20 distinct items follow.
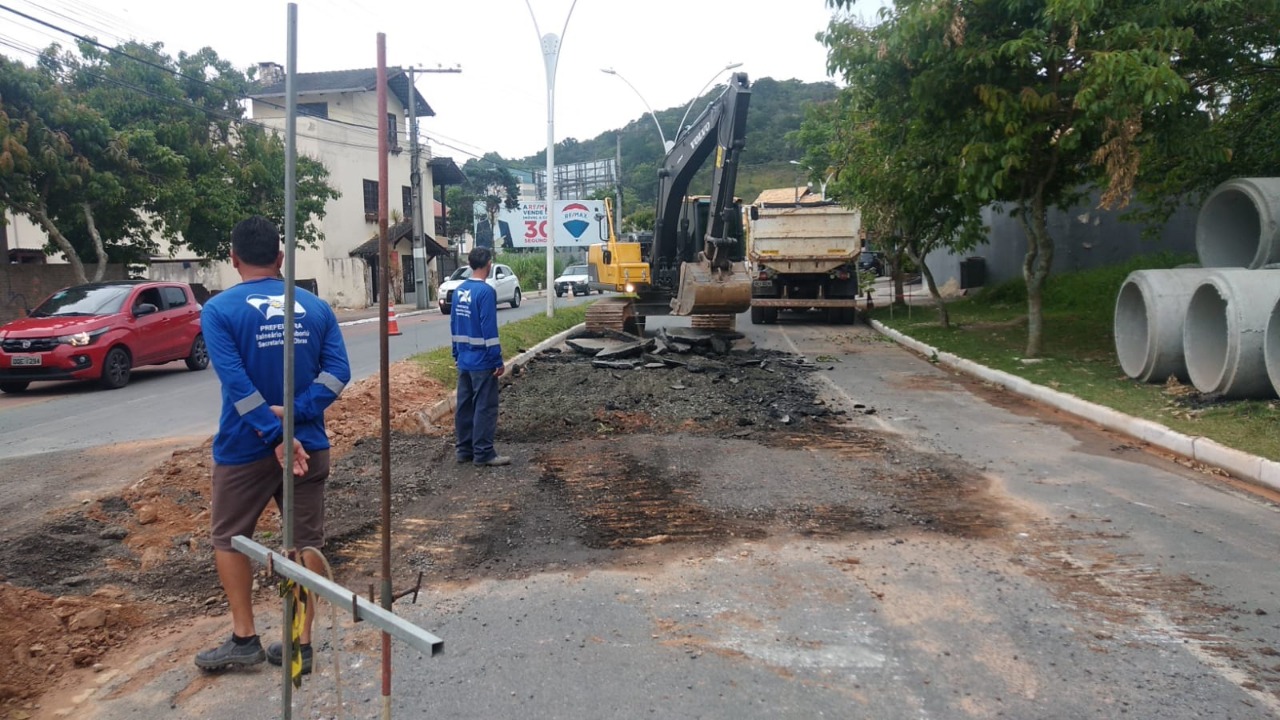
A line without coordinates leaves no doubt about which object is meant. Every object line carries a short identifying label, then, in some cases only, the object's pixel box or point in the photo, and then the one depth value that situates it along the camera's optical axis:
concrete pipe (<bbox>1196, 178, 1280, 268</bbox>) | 12.40
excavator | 13.34
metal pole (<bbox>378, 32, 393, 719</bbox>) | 2.55
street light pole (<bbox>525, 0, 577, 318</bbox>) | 19.67
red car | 13.21
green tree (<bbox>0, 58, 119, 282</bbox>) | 17.66
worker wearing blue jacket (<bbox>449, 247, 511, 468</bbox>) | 7.68
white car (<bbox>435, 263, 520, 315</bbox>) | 30.61
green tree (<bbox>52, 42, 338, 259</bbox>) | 20.59
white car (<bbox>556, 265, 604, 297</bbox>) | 44.28
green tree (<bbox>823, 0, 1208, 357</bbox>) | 10.69
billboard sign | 39.94
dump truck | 22.22
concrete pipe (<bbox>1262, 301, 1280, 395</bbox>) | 8.48
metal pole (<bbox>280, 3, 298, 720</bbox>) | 2.57
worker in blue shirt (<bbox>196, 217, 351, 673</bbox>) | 3.71
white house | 35.62
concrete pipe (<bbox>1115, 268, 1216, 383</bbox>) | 10.19
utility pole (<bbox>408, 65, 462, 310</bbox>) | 29.20
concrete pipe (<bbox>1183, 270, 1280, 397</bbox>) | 8.78
